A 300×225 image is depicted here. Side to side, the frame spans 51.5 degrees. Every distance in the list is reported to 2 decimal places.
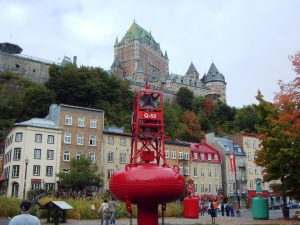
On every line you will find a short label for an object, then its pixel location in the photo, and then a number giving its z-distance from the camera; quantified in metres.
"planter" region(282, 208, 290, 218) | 24.69
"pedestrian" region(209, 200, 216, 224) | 21.27
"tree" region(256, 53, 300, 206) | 20.35
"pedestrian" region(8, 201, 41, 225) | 5.95
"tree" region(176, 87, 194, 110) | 95.24
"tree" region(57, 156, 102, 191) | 38.09
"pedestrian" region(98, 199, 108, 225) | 18.11
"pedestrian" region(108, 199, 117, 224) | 18.49
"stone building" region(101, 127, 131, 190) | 45.27
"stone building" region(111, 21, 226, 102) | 124.05
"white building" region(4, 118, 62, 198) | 39.49
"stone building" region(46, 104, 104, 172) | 42.87
